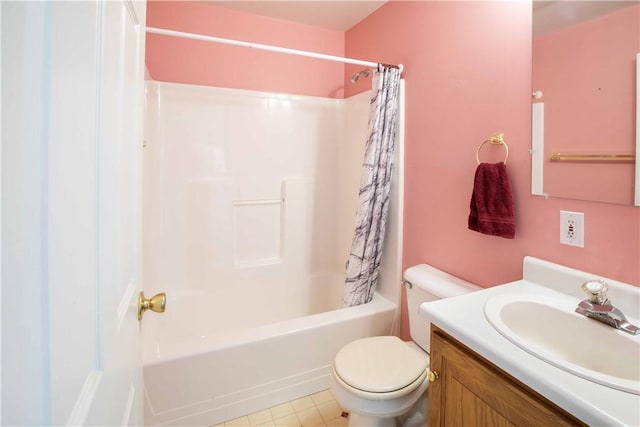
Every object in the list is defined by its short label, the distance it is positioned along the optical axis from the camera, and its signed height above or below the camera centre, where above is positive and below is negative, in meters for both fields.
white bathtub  1.49 -0.80
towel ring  1.34 +0.29
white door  0.27 -0.01
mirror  0.96 +0.37
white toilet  1.26 -0.69
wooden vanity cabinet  0.70 -0.47
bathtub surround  1.60 -0.30
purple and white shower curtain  1.88 +0.11
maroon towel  1.30 +0.03
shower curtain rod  1.48 +0.82
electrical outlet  1.10 -0.07
